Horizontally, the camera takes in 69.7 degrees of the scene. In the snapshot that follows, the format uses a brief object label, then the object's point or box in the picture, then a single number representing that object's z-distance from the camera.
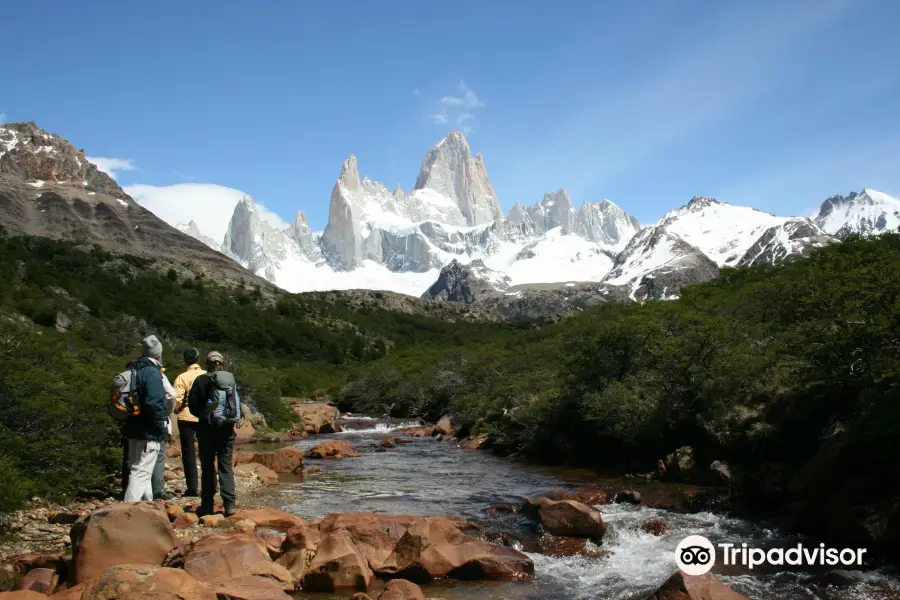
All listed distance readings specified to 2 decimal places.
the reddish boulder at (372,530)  9.25
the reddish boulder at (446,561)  8.86
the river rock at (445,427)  32.19
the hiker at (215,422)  9.81
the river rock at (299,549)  8.53
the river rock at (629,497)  14.27
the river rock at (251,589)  6.62
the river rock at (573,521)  11.20
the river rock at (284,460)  18.50
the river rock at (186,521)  9.48
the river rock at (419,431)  32.84
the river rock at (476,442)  26.45
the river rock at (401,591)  7.36
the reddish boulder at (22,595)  6.06
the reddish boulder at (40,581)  6.87
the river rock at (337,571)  8.16
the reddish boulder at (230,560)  7.46
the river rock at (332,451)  23.31
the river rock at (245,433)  26.44
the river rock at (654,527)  11.80
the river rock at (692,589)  6.94
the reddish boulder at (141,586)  5.90
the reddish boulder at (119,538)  7.21
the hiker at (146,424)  9.05
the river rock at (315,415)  33.94
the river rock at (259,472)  16.26
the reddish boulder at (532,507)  12.06
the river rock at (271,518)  10.55
